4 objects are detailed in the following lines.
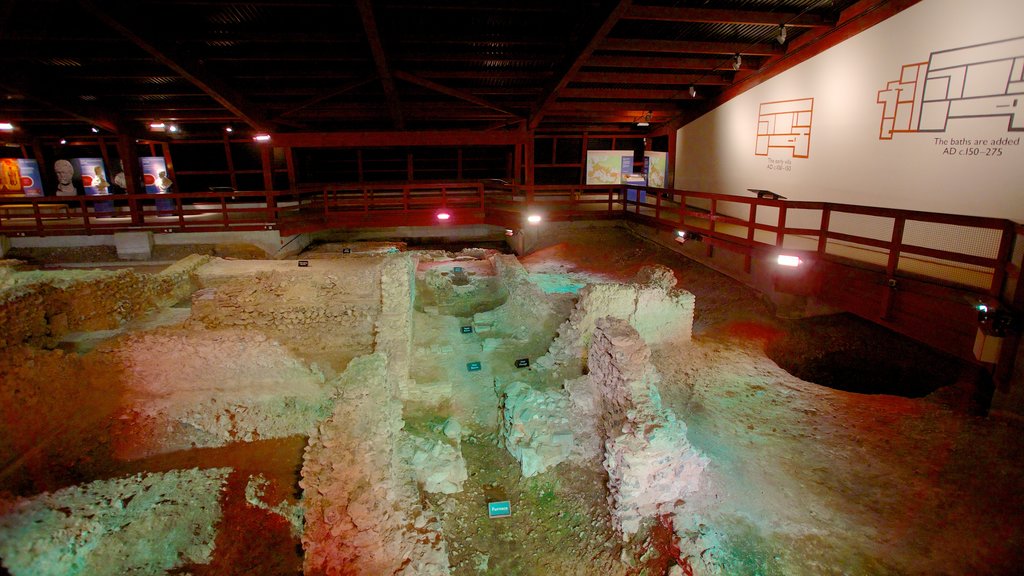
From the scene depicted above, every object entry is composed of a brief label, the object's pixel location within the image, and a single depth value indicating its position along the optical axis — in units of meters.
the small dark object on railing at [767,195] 11.11
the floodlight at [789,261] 9.23
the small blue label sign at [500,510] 6.11
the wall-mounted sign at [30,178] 17.86
